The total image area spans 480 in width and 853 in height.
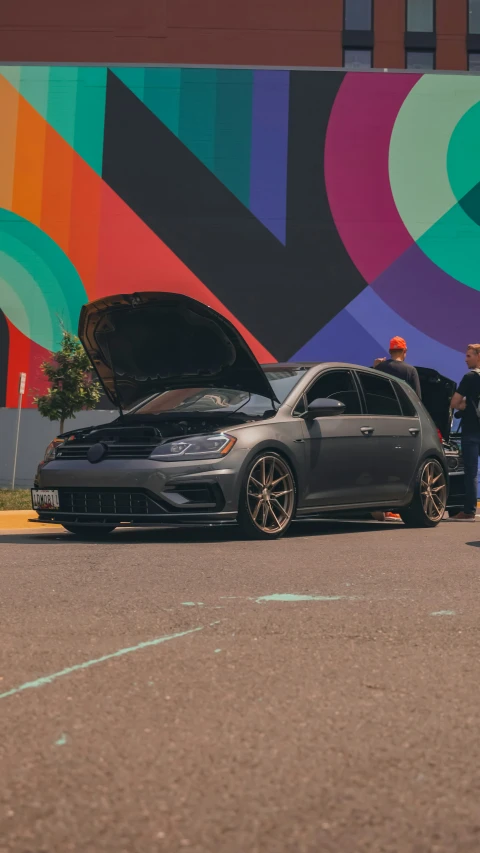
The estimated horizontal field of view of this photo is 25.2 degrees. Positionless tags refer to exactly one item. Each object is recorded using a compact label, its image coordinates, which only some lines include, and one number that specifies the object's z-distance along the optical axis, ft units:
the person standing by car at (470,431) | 36.91
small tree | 73.15
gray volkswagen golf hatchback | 26.76
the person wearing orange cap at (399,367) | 36.78
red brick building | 120.16
